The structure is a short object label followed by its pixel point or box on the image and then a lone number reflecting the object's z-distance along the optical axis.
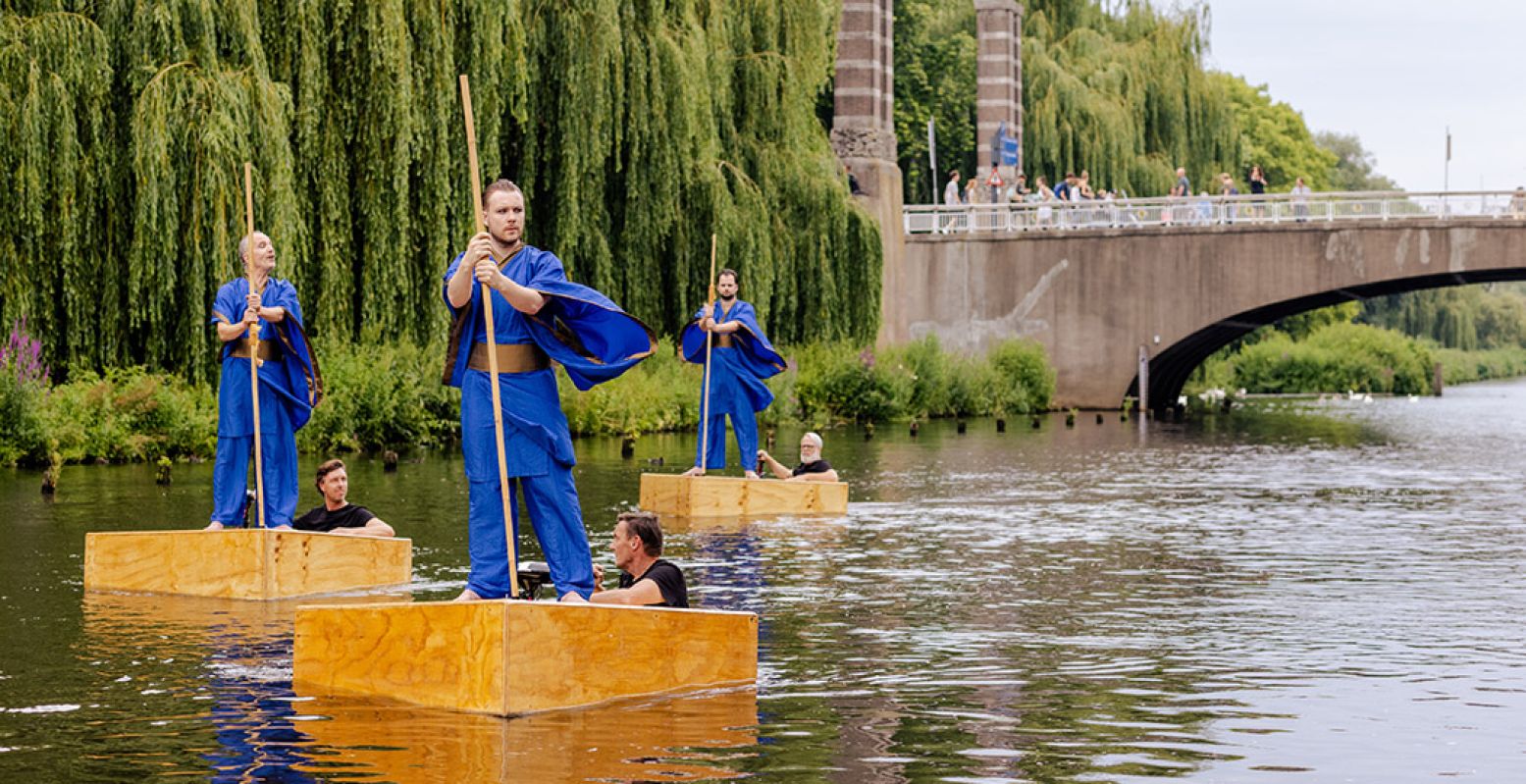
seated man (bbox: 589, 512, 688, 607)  10.07
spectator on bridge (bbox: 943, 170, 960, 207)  53.44
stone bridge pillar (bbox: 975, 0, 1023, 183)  54.38
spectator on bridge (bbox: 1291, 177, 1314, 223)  48.41
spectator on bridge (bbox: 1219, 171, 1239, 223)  49.75
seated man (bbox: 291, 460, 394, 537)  13.71
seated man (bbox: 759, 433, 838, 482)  19.83
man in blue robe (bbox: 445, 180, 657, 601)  9.59
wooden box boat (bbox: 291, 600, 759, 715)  8.87
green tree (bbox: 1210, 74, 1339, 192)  81.00
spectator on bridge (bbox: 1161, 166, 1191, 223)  49.90
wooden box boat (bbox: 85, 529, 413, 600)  12.91
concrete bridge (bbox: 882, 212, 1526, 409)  47.72
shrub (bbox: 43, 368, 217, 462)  24.25
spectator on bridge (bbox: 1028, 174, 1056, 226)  50.66
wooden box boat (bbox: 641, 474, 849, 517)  19.27
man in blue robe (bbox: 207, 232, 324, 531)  13.38
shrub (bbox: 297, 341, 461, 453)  27.23
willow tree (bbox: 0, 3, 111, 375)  23.09
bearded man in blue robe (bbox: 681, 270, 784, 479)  19.34
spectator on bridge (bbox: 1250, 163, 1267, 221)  52.12
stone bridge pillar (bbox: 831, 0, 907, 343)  49.94
